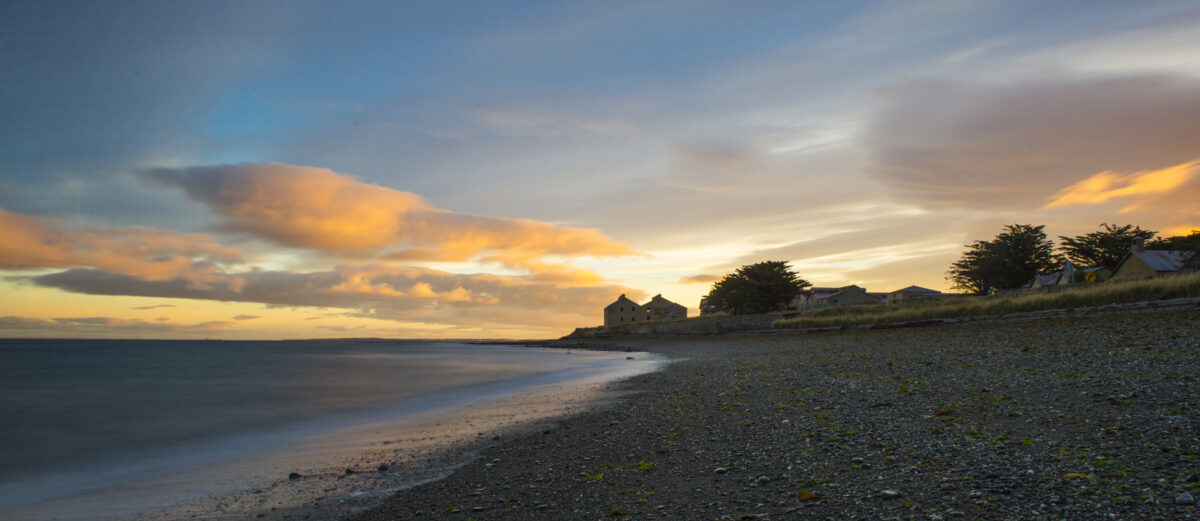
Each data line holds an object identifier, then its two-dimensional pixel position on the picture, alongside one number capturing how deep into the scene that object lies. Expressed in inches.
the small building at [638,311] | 5152.6
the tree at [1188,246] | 1533.0
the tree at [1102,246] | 2598.4
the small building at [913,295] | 3383.9
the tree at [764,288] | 3176.7
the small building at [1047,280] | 2439.6
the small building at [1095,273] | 2152.3
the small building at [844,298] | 3700.8
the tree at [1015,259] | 2551.7
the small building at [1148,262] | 1820.9
